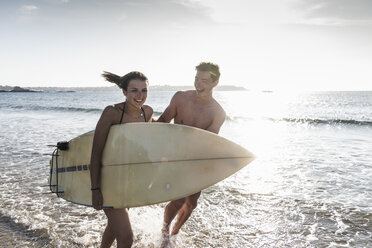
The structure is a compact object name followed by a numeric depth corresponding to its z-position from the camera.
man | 3.27
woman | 2.45
